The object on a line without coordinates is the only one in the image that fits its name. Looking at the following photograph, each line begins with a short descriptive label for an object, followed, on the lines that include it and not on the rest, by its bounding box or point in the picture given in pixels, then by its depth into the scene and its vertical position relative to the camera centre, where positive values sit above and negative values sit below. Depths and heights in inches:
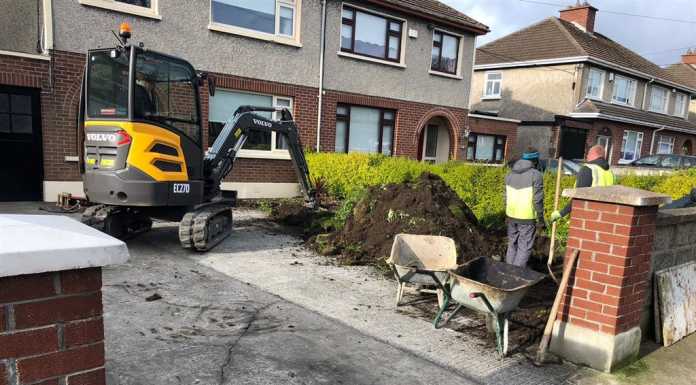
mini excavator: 250.7 -10.9
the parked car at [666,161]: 815.1 -14.1
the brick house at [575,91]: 930.7 +126.0
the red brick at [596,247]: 162.6 -34.3
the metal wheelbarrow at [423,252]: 220.7 -54.7
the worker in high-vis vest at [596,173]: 242.5 -12.5
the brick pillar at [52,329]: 57.5 -27.4
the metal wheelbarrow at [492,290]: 161.6 -54.6
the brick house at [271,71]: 392.8 +65.8
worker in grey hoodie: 233.8 -29.5
